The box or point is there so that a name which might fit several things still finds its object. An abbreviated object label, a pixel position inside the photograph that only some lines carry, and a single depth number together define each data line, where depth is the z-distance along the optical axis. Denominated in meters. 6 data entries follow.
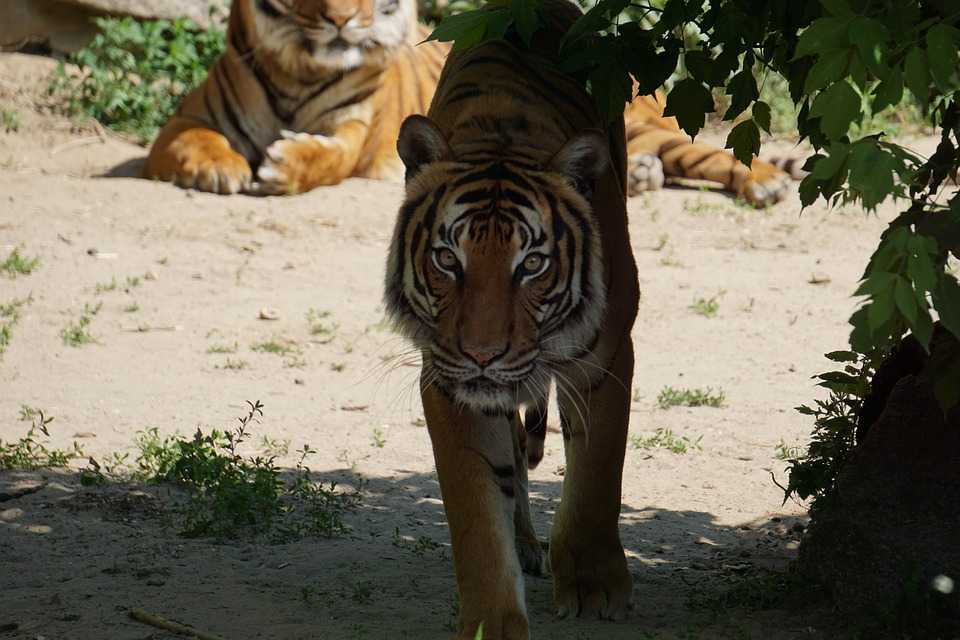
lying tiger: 16.56
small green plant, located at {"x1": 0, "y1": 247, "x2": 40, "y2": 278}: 13.53
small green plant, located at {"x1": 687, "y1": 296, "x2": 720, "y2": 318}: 12.91
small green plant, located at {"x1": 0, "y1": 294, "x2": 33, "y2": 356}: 11.59
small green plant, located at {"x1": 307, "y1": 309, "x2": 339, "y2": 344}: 12.34
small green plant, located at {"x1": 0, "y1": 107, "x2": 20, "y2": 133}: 18.19
